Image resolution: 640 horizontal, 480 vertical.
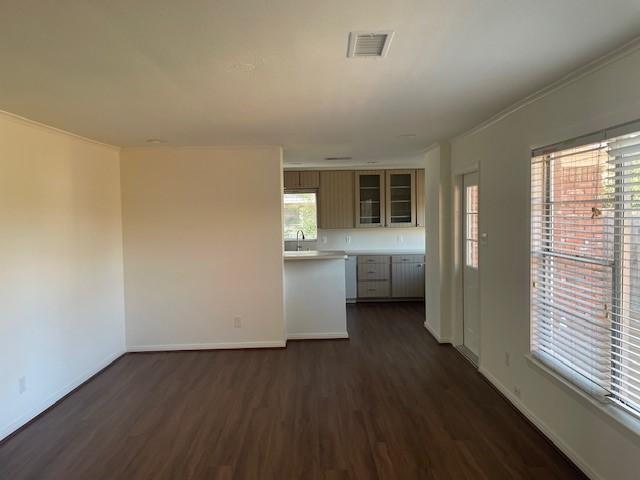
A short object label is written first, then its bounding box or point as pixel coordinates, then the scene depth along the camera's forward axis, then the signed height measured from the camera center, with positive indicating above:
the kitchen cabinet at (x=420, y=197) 7.02 +0.33
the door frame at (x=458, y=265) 4.51 -0.56
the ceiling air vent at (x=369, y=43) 1.78 +0.81
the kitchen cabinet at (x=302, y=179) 7.03 +0.68
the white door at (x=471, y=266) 4.18 -0.55
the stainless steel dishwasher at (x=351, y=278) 6.90 -1.05
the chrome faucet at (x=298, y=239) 7.23 -0.39
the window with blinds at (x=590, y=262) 2.05 -0.28
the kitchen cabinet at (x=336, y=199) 7.02 +0.31
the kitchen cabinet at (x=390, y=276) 6.86 -1.03
